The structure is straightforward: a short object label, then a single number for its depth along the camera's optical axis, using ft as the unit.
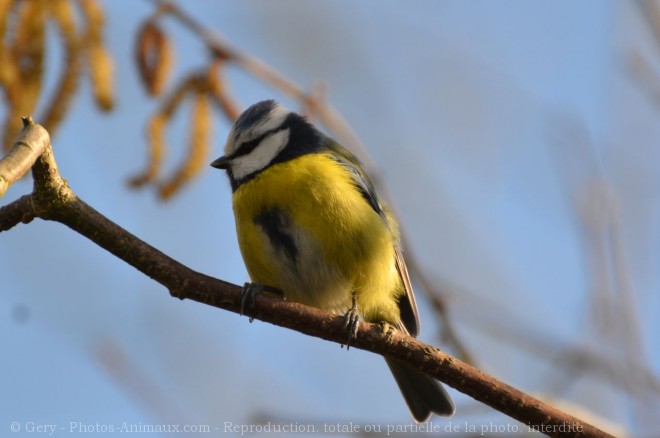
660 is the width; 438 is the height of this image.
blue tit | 17.89
